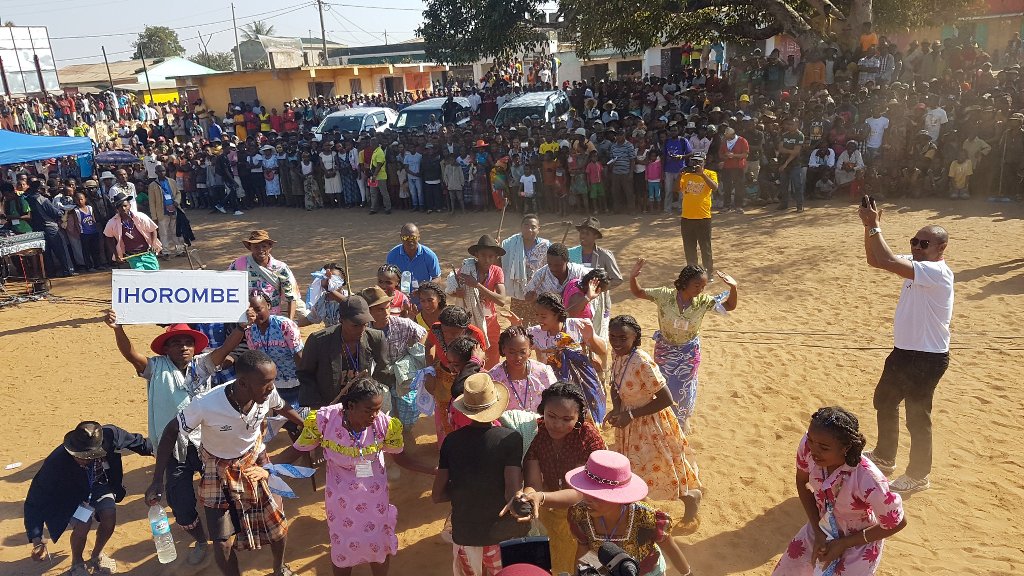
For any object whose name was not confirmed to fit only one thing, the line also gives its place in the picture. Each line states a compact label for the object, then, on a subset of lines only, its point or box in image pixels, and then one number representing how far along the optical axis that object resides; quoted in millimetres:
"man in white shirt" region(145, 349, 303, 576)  4059
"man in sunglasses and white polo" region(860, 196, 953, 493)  4445
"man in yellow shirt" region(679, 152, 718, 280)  9195
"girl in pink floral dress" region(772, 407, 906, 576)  3270
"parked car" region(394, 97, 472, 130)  21928
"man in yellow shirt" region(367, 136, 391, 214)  16797
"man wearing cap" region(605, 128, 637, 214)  14516
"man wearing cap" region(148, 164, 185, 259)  13977
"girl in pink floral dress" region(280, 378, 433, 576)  4013
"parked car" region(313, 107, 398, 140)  21728
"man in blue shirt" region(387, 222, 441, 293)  7012
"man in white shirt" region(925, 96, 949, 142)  13766
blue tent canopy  11852
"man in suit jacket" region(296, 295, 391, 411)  5047
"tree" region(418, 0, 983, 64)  17050
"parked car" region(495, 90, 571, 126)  19281
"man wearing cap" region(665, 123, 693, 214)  14000
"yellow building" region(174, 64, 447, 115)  30547
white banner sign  5055
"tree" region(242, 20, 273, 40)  73812
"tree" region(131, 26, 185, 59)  72375
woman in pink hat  3125
